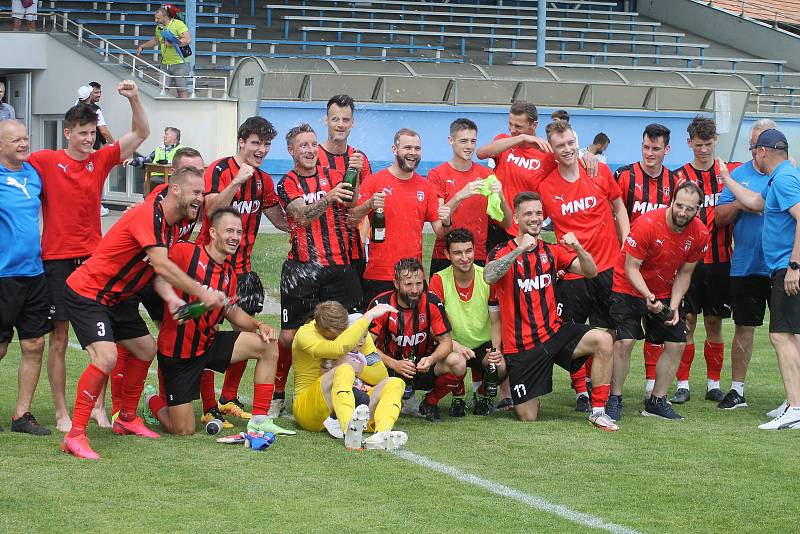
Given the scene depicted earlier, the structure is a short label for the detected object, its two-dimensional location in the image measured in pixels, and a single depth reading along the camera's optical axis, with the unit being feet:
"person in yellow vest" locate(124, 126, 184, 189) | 64.85
